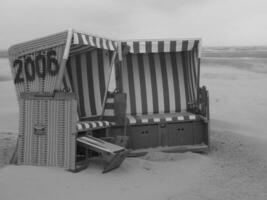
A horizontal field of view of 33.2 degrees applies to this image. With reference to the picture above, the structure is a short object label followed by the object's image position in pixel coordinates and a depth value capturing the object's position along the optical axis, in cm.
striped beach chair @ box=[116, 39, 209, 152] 855
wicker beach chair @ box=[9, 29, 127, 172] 650
